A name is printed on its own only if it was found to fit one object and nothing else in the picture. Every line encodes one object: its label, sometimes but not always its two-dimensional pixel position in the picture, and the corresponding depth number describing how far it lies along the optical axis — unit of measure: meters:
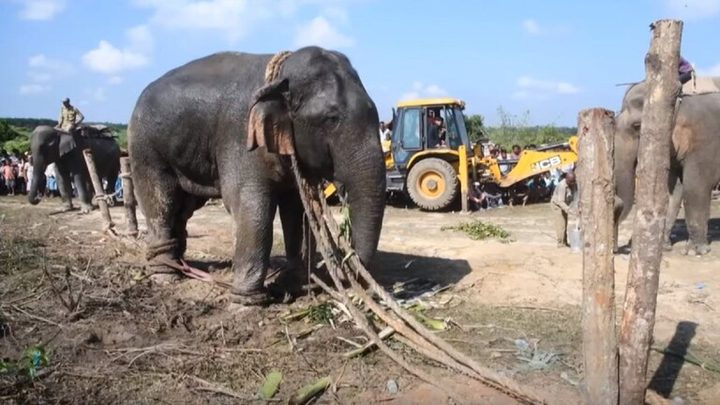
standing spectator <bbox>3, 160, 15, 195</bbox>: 22.89
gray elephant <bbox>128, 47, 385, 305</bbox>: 6.44
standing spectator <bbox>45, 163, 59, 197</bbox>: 22.14
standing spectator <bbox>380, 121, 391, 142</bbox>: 19.25
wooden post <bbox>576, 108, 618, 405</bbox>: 4.15
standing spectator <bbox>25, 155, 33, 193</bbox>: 21.70
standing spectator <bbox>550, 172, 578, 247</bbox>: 10.18
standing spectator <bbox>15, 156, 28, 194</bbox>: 23.39
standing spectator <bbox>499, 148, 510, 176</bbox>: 18.19
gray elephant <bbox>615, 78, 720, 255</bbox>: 9.65
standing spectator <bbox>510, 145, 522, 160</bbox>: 21.57
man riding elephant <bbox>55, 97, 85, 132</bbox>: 17.16
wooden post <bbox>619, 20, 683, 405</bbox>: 4.01
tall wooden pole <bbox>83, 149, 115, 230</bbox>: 10.35
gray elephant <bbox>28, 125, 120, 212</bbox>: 16.19
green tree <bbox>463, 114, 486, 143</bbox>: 35.76
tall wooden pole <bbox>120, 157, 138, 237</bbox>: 9.64
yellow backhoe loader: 16.48
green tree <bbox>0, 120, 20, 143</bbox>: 36.00
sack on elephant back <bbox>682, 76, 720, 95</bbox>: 11.23
